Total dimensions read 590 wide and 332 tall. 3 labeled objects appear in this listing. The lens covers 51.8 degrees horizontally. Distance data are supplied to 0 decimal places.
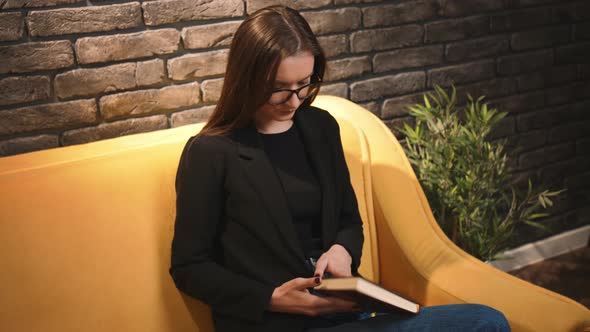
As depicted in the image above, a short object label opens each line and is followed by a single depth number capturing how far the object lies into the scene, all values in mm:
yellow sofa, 1541
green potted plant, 2412
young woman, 1506
